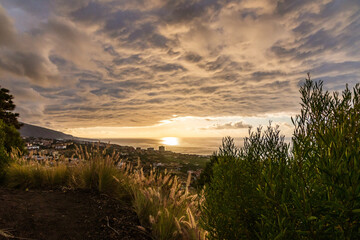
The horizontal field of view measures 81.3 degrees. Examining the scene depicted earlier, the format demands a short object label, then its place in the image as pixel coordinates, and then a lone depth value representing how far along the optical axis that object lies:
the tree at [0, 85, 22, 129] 19.97
